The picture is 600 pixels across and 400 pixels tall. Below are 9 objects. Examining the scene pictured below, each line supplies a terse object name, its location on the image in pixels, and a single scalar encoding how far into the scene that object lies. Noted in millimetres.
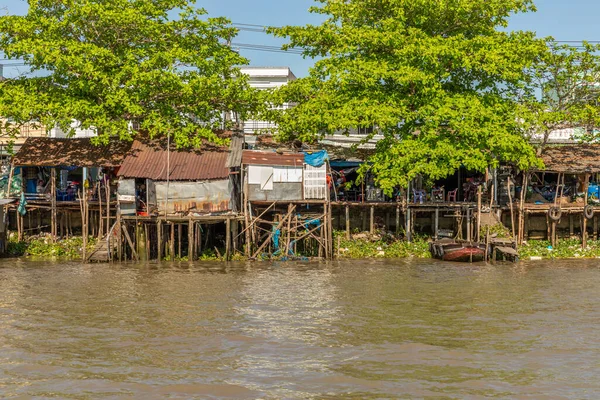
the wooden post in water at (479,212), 31516
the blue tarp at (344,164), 35472
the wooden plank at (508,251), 30391
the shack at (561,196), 34000
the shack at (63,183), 32031
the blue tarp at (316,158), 30891
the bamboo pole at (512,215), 33459
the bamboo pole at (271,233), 30297
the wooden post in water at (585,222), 33956
